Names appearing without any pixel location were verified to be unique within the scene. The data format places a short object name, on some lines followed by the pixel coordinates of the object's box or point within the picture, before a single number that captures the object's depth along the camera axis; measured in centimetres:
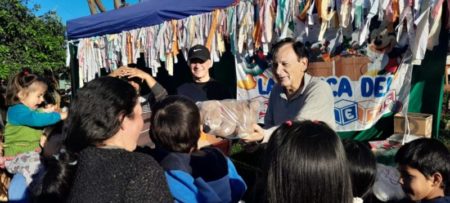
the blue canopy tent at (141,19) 546
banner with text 412
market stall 359
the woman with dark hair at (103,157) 114
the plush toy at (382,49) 397
